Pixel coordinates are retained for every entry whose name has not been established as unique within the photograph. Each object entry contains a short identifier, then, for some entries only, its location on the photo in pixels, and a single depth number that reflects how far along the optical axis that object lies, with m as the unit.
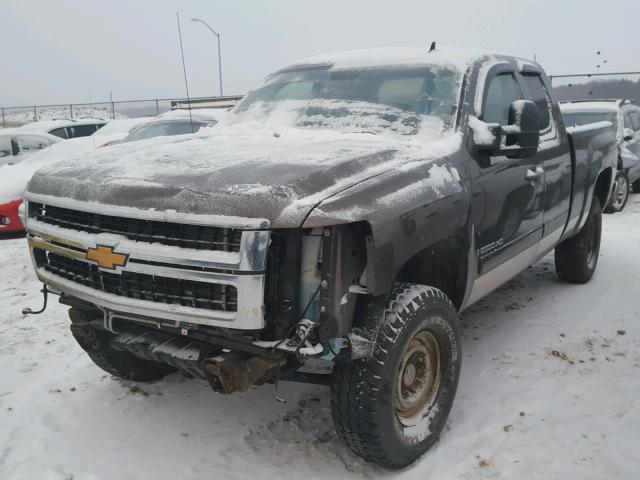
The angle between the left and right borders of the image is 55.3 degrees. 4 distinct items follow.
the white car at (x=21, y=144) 11.38
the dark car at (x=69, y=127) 13.93
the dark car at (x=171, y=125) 9.27
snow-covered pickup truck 2.46
